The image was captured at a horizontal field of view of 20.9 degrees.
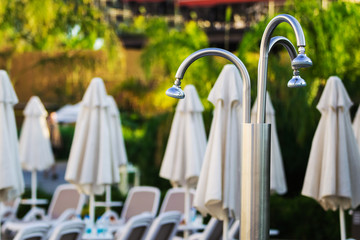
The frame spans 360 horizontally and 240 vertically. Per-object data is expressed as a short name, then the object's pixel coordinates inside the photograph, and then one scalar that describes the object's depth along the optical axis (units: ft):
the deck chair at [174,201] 49.98
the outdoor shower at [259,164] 20.74
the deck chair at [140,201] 51.29
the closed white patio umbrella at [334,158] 34.90
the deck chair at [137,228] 34.43
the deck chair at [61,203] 52.97
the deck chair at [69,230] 30.76
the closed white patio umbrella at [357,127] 39.63
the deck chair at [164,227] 34.43
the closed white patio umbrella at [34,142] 56.36
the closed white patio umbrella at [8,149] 37.59
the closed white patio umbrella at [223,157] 33.26
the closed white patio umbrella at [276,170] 43.93
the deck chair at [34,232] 30.81
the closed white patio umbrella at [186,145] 44.27
